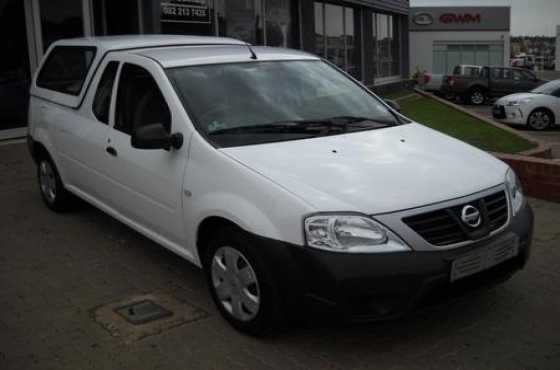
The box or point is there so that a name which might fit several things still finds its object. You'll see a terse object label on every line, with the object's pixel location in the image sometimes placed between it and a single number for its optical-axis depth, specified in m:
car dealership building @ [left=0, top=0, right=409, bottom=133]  11.13
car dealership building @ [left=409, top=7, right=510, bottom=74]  48.09
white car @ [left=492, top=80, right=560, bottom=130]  16.42
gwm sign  48.25
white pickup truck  3.44
